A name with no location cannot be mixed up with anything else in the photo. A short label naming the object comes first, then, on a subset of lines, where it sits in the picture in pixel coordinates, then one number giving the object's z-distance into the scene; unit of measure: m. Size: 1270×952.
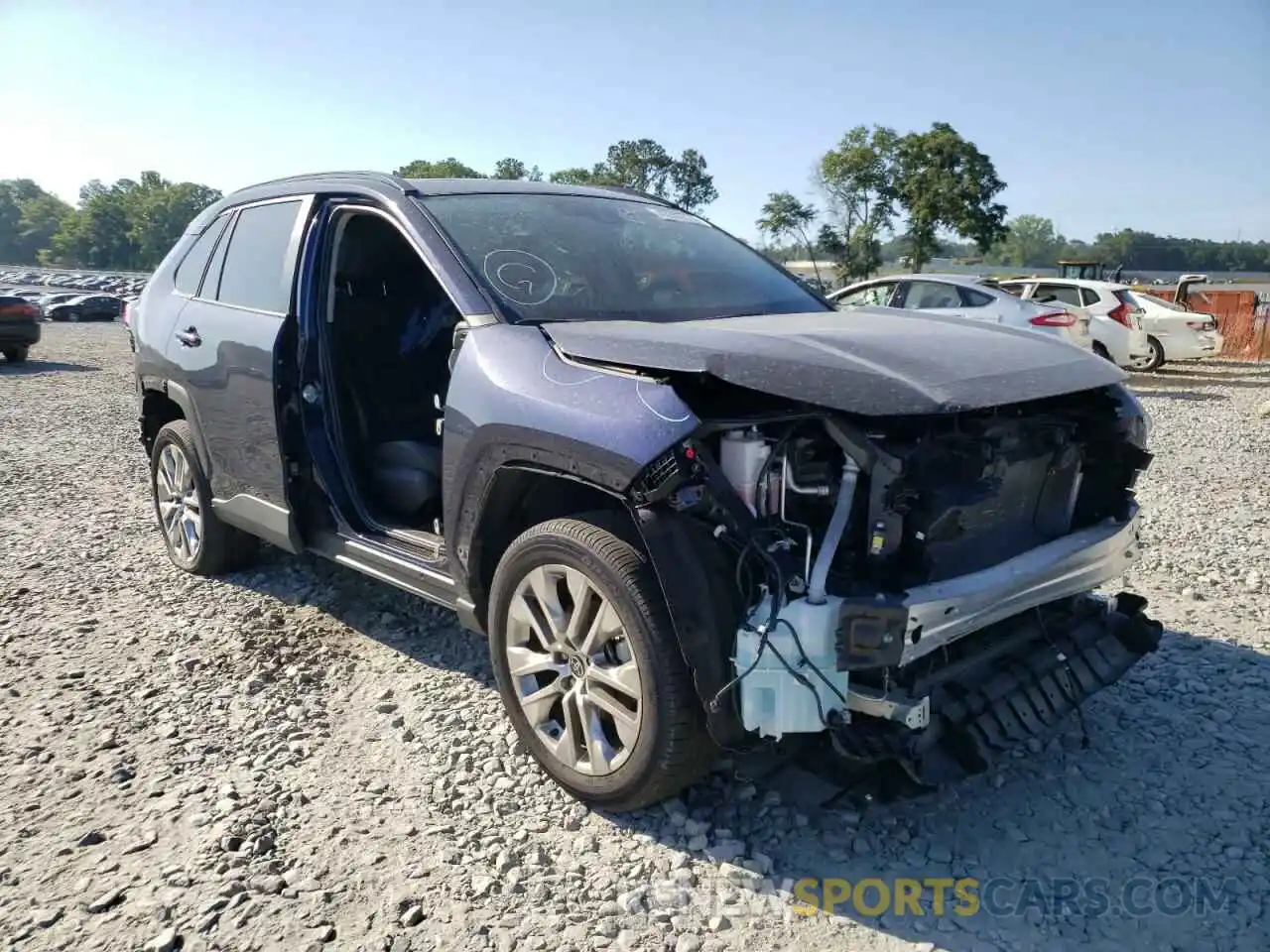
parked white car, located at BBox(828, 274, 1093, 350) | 11.75
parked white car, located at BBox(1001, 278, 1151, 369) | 14.46
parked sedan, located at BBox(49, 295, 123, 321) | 42.12
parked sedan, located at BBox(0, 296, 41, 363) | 20.27
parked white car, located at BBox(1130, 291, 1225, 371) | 15.53
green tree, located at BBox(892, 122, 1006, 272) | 39.00
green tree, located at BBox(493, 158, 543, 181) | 61.69
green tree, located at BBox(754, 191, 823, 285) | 47.50
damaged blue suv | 2.48
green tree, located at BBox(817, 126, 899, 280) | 41.62
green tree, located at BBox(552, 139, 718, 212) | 65.56
